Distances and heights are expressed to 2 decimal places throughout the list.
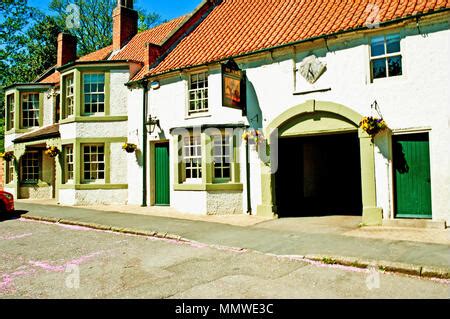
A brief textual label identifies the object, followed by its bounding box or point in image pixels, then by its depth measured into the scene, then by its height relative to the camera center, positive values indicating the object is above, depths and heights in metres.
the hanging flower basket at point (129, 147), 15.94 +1.26
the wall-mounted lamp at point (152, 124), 15.80 +2.25
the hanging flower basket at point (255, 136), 12.87 +1.32
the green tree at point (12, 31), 27.97 +11.39
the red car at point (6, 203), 13.95 -0.94
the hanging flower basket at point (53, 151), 17.83 +1.28
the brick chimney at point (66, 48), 22.14 +7.85
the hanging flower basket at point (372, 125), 10.23 +1.30
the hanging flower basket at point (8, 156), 21.03 +1.27
